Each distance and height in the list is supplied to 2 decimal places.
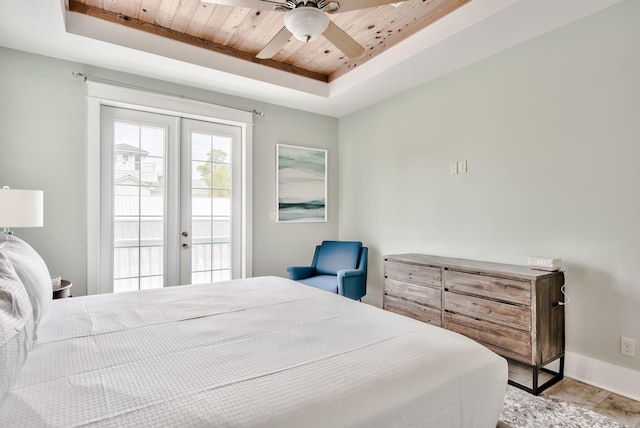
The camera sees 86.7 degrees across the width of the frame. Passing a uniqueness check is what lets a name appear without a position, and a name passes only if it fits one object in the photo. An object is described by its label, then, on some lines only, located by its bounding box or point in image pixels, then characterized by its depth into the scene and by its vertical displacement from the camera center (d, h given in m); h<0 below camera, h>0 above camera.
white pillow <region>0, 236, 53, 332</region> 1.35 -0.27
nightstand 2.48 -0.59
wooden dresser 2.21 -0.68
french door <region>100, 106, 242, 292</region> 3.32 +0.13
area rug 1.86 -1.16
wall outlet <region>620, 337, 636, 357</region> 2.16 -0.85
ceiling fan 1.86 +1.14
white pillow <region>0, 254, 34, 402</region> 0.88 -0.34
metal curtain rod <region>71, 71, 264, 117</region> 3.05 +1.22
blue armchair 3.42 -0.63
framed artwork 4.28 +0.37
